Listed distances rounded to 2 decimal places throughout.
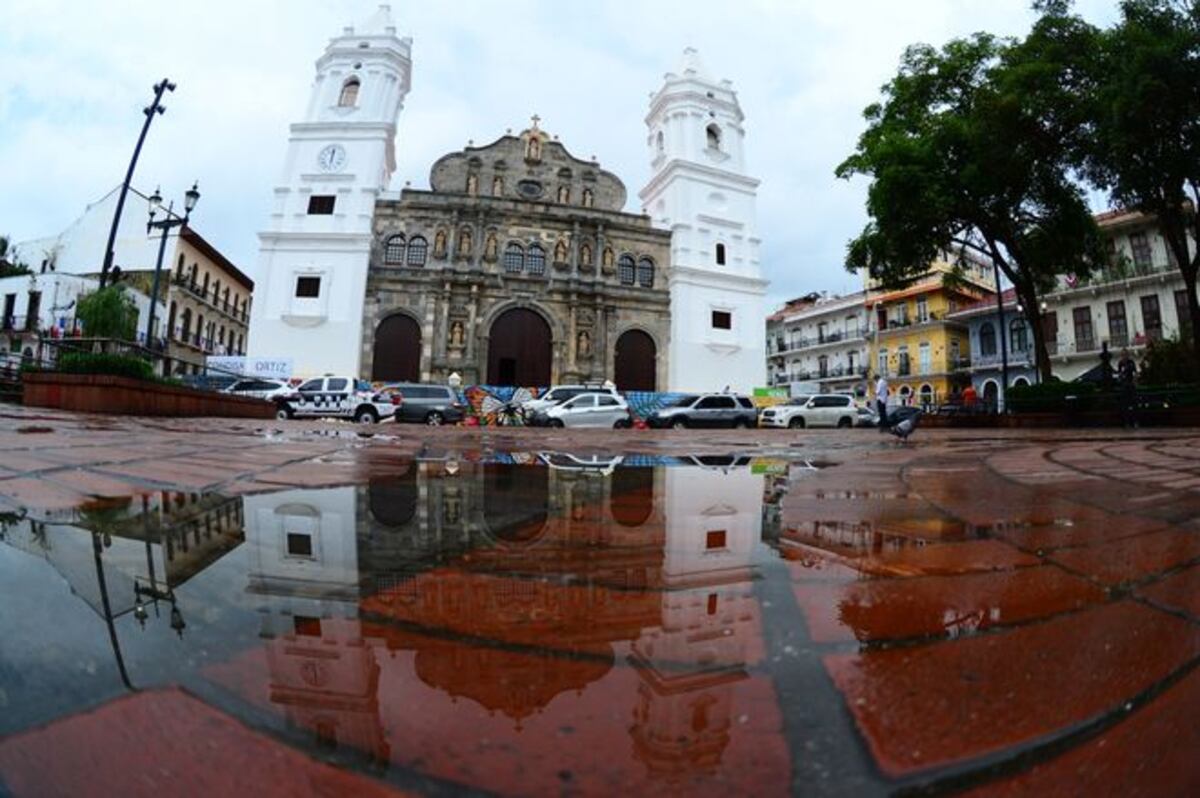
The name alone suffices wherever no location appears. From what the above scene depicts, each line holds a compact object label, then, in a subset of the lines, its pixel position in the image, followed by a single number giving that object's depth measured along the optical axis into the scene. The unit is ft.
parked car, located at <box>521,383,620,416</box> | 58.11
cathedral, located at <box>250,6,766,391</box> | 84.23
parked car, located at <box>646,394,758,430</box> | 61.36
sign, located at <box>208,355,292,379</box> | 77.46
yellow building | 123.65
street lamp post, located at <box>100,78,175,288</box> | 46.47
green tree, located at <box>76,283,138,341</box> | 59.62
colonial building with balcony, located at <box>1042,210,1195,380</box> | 87.51
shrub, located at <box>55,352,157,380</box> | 31.89
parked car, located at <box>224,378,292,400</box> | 58.54
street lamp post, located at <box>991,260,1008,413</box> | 56.67
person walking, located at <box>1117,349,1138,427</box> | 42.11
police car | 55.01
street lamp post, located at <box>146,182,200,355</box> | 45.47
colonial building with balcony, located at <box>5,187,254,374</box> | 102.89
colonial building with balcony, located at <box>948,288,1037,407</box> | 109.19
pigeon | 24.90
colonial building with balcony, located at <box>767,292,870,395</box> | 142.82
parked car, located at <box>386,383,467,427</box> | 57.06
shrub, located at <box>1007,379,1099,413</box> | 47.92
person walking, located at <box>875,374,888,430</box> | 45.28
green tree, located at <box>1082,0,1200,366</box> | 35.58
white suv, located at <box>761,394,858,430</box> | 68.59
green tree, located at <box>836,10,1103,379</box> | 44.14
